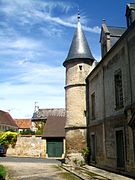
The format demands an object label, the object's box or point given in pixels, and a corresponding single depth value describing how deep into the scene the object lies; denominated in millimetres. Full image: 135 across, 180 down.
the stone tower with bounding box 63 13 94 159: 16216
